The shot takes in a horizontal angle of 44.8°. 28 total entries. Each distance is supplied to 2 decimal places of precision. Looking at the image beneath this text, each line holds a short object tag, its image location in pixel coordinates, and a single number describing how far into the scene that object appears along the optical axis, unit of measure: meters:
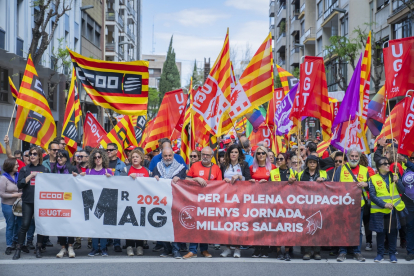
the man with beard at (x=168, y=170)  8.23
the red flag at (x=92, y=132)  12.55
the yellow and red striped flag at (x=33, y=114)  9.51
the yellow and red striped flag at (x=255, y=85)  9.97
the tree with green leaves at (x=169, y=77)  87.06
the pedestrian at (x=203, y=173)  7.97
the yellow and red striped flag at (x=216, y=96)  9.57
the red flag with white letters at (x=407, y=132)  8.28
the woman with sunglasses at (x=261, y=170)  8.16
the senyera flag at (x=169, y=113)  13.43
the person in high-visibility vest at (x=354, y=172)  8.16
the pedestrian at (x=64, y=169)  8.14
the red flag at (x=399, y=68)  8.83
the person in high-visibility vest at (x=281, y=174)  8.00
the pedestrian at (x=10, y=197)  8.20
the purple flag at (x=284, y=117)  13.86
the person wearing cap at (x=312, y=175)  7.96
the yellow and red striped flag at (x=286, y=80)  13.81
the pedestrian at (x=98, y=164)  8.28
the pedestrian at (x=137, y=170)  8.31
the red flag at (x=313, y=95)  9.81
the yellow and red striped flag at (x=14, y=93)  11.48
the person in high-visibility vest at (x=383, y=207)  7.74
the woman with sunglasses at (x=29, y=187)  7.94
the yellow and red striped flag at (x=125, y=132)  13.21
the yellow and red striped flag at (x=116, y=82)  9.84
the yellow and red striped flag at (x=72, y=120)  11.70
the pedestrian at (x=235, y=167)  8.10
